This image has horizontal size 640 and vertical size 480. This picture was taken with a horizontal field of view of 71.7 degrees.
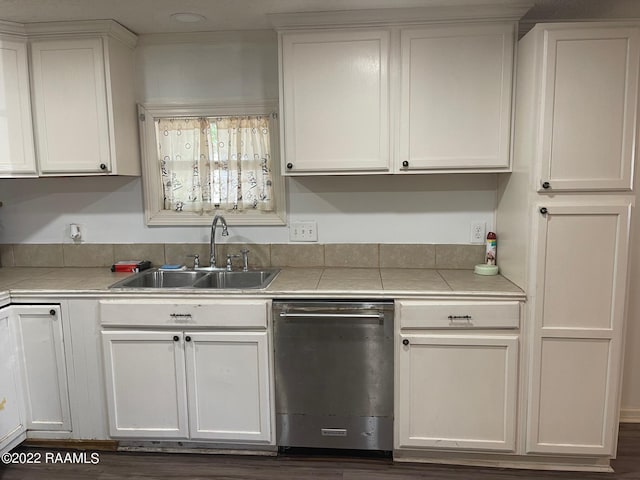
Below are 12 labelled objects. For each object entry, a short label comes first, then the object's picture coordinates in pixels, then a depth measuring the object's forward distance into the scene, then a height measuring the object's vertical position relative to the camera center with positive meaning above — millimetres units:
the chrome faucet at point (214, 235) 2488 -269
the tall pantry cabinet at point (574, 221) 1854 -164
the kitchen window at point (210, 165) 2557 +132
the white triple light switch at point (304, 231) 2594 -260
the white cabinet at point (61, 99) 2246 +469
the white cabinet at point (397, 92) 2111 +455
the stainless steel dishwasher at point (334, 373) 2051 -880
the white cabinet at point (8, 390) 2123 -972
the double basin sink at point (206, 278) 2525 -516
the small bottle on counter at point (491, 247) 2426 -344
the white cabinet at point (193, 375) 2100 -900
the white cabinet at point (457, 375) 2027 -883
